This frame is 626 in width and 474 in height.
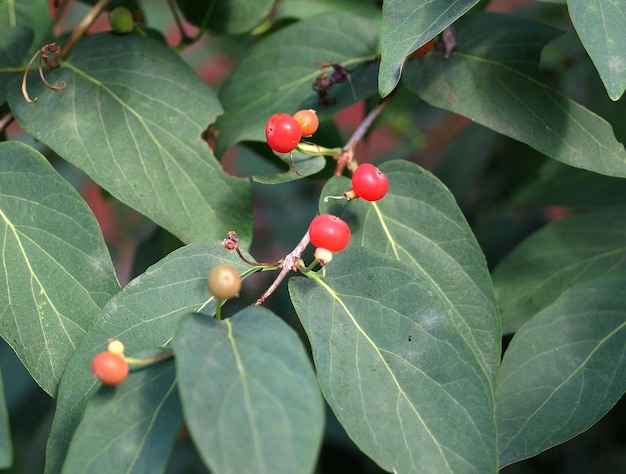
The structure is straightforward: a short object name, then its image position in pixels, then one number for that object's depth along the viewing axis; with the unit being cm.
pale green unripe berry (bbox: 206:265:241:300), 27
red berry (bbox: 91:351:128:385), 27
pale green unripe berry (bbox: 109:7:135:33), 34
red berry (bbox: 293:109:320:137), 31
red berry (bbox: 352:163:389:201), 30
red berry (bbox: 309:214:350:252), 29
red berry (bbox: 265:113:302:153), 30
